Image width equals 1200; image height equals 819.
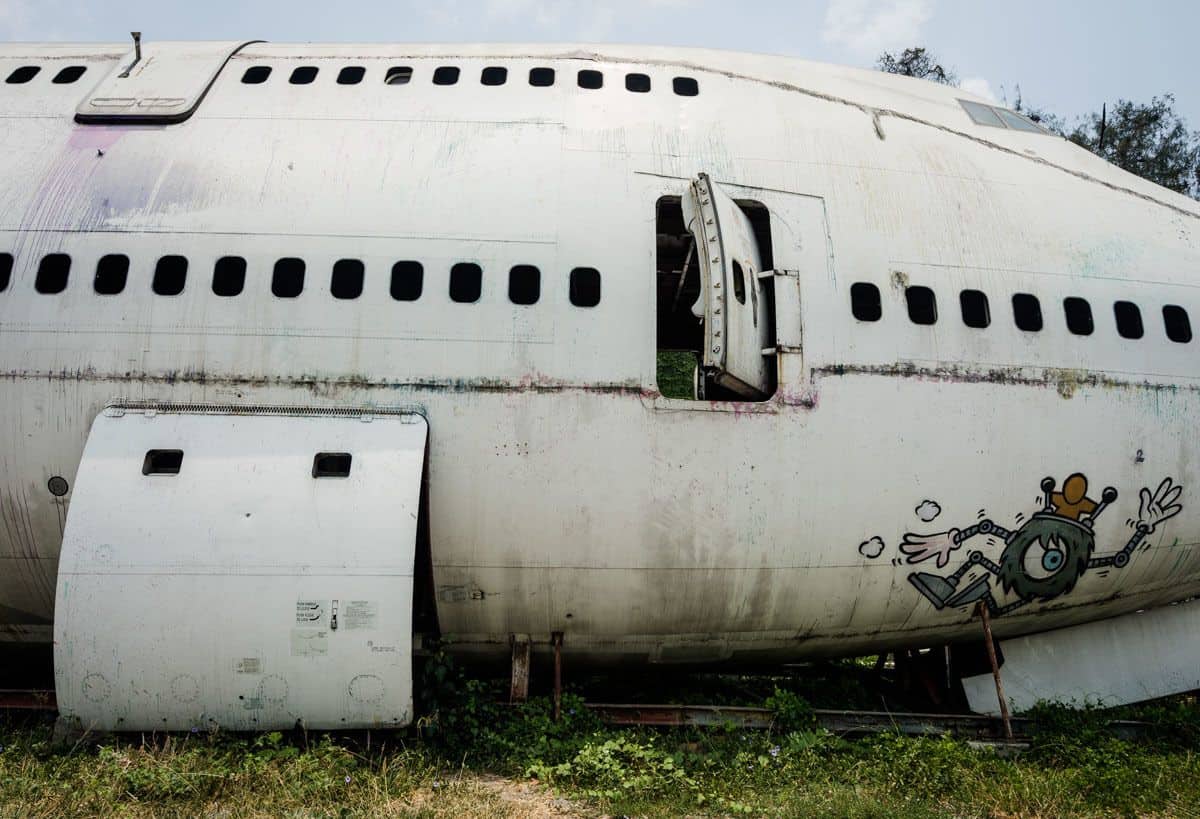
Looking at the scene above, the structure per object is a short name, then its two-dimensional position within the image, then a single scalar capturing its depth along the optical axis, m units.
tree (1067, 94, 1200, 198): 39.69
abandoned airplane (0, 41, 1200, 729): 8.34
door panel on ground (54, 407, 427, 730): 8.11
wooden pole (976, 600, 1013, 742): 9.77
